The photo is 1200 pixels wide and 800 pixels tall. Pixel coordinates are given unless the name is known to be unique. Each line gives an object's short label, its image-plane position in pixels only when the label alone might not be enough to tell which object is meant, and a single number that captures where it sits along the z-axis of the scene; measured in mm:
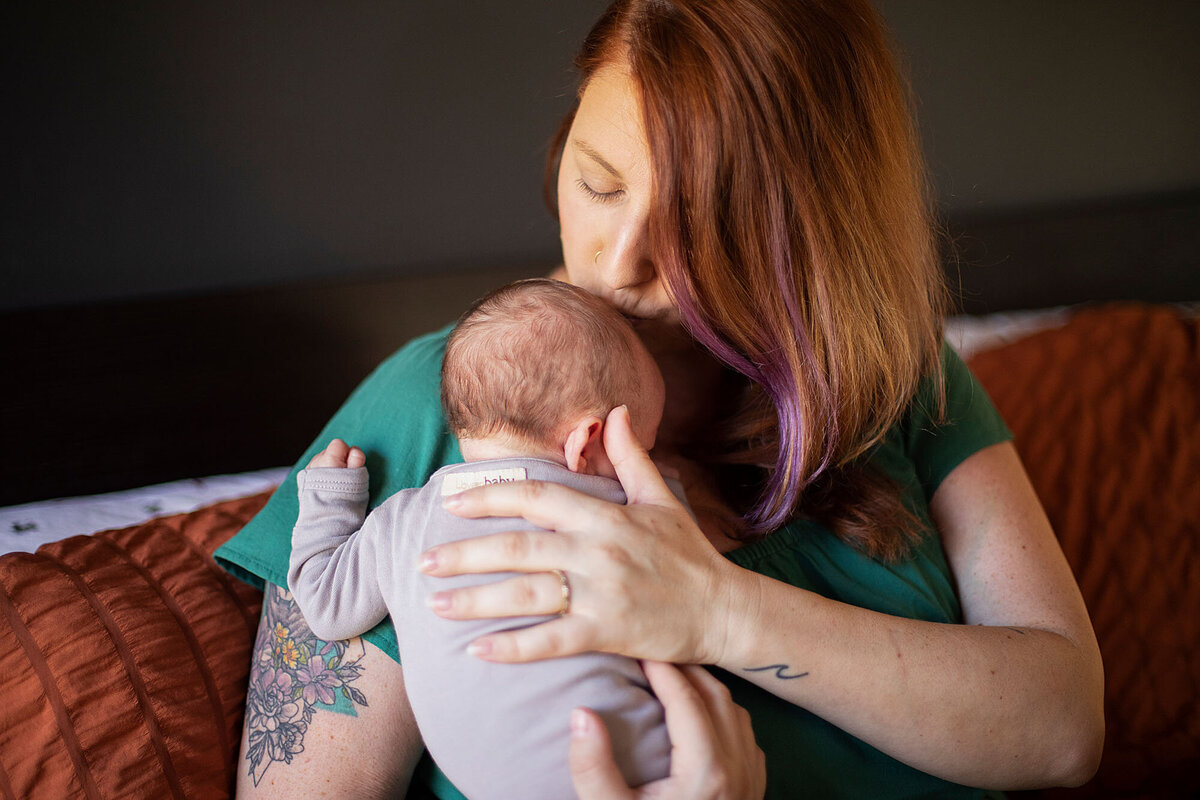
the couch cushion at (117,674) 973
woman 893
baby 861
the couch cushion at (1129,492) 1495
